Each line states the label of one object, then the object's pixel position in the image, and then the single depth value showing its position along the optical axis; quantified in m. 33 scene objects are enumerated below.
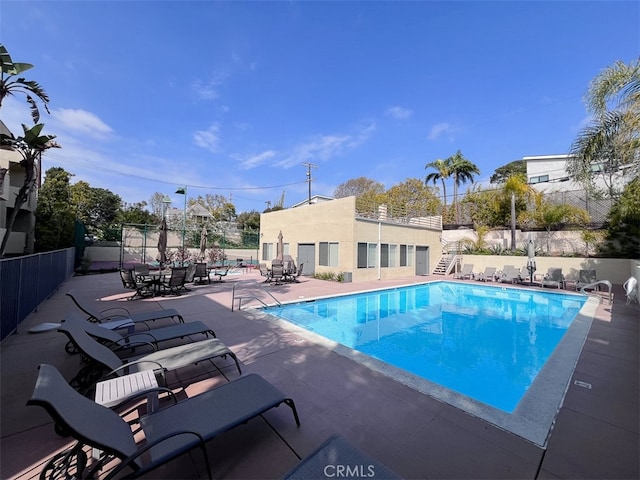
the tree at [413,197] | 23.57
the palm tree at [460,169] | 26.64
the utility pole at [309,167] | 32.31
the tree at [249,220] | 33.97
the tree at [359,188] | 37.44
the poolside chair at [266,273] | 13.32
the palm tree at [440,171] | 27.08
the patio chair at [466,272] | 16.95
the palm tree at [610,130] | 6.39
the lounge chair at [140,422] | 1.70
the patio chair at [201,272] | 12.27
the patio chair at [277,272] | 13.13
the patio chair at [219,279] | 13.52
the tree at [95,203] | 28.70
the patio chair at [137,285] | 9.04
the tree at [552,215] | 16.36
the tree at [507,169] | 40.96
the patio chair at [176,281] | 9.59
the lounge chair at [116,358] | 3.06
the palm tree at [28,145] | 6.83
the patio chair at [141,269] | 11.89
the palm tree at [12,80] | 5.98
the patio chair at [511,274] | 14.64
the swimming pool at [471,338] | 3.61
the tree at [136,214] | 31.36
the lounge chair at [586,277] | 12.30
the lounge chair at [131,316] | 5.08
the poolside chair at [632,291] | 8.73
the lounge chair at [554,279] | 12.80
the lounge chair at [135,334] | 3.88
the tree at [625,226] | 12.26
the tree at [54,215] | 15.05
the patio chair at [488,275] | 15.99
